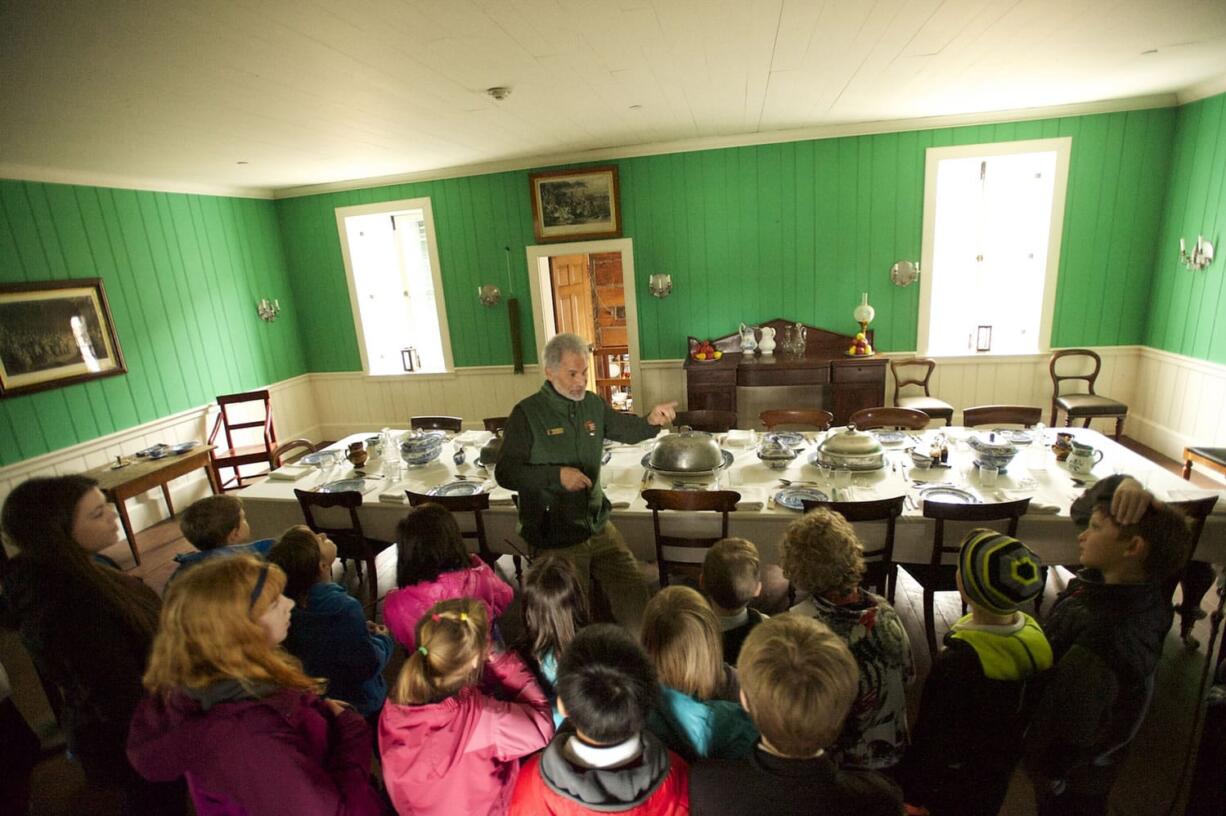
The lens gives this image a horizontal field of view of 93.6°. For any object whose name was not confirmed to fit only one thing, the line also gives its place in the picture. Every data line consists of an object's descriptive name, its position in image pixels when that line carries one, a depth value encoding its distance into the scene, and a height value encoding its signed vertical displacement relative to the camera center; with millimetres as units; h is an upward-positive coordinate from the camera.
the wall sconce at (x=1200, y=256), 4844 -114
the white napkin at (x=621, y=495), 3150 -1178
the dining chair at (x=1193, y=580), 2582 -1652
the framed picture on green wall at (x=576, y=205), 6359 +888
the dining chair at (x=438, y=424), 4969 -1093
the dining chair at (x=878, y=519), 2707 -1200
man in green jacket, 2689 -839
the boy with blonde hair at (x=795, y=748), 1179 -989
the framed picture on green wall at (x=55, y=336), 4484 -112
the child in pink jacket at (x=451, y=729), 1416 -1081
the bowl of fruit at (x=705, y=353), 6180 -806
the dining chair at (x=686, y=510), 2830 -1178
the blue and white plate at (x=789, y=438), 3836 -1110
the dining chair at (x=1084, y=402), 5273 -1398
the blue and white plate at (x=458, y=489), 3477 -1160
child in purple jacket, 1274 -883
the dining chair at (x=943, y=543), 2629 -1345
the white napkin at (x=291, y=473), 3963 -1133
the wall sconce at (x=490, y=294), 6848 -27
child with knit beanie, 1500 -1084
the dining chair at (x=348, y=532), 3303 -1354
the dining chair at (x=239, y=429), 5680 -1300
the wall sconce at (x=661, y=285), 6383 -50
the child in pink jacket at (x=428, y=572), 2104 -1030
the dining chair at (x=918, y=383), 5566 -1244
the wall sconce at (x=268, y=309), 6945 -14
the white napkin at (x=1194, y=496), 2697 -1172
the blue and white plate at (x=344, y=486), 3670 -1156
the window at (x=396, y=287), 7098 +150
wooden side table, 4410 -1257
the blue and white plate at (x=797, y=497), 2943 -1156
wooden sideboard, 5875 -1058
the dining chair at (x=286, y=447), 4828 -1170
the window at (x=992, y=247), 5727 +100
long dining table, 2826 -1184
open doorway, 6645 -243
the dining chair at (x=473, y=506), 3143 -1145
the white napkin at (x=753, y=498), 2988 -1169
